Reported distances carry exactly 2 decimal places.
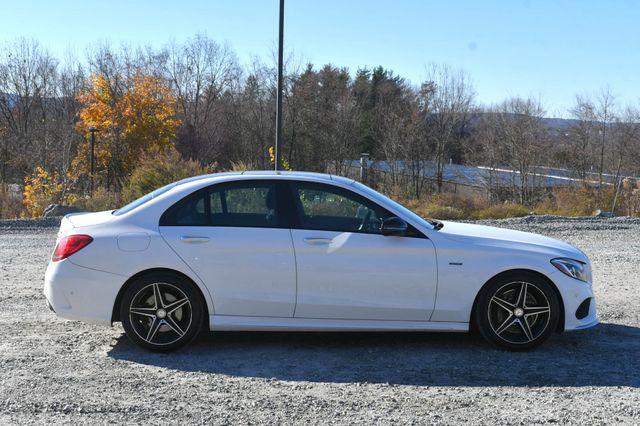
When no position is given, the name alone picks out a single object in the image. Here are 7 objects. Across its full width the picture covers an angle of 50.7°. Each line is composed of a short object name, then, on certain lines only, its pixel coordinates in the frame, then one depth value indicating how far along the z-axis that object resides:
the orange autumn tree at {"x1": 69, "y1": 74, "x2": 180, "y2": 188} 40.76
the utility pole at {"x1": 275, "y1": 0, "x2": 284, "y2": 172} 16.43
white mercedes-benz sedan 5.68
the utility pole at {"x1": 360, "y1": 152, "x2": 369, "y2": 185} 39.59
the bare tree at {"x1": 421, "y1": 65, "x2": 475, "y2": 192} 51.75
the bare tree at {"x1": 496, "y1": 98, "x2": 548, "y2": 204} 38.19
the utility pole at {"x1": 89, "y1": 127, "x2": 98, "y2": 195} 24.65
